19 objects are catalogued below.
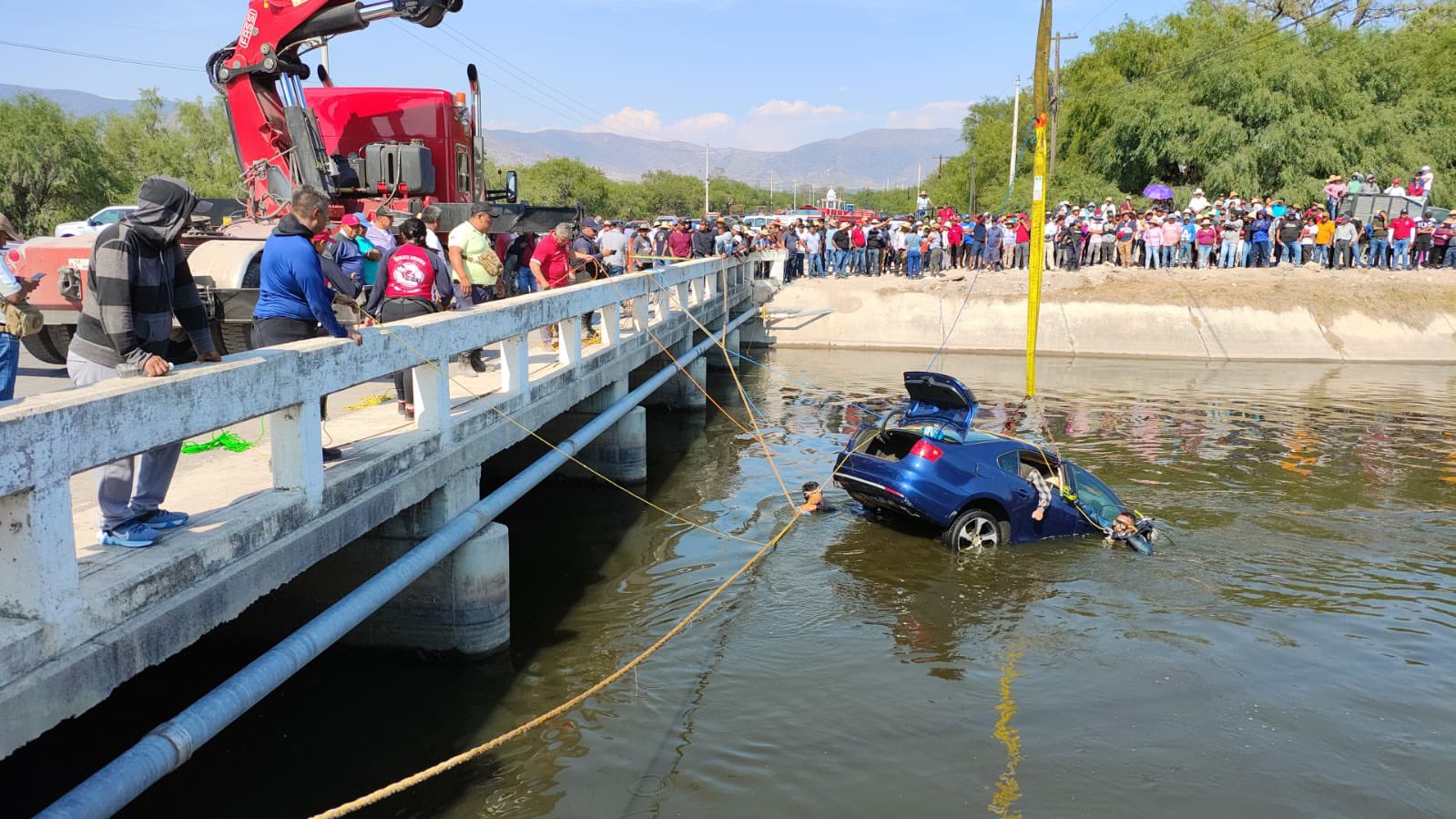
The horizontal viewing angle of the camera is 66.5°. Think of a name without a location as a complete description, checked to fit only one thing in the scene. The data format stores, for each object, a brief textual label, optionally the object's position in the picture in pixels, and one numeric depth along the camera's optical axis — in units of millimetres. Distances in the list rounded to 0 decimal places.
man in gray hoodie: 4734
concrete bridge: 3730
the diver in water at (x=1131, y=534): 10743
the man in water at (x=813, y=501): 11844
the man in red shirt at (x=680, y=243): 26953
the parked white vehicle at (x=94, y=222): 21400
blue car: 10242
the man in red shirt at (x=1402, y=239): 30406
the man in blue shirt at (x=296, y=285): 6293
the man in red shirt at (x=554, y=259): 12797
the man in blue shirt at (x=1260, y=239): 30578
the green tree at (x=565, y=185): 103250
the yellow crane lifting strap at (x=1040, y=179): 17781
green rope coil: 6844
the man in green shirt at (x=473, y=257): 10555
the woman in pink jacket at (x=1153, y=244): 30297
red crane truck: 10711
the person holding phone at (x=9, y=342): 5695
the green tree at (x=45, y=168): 41750
